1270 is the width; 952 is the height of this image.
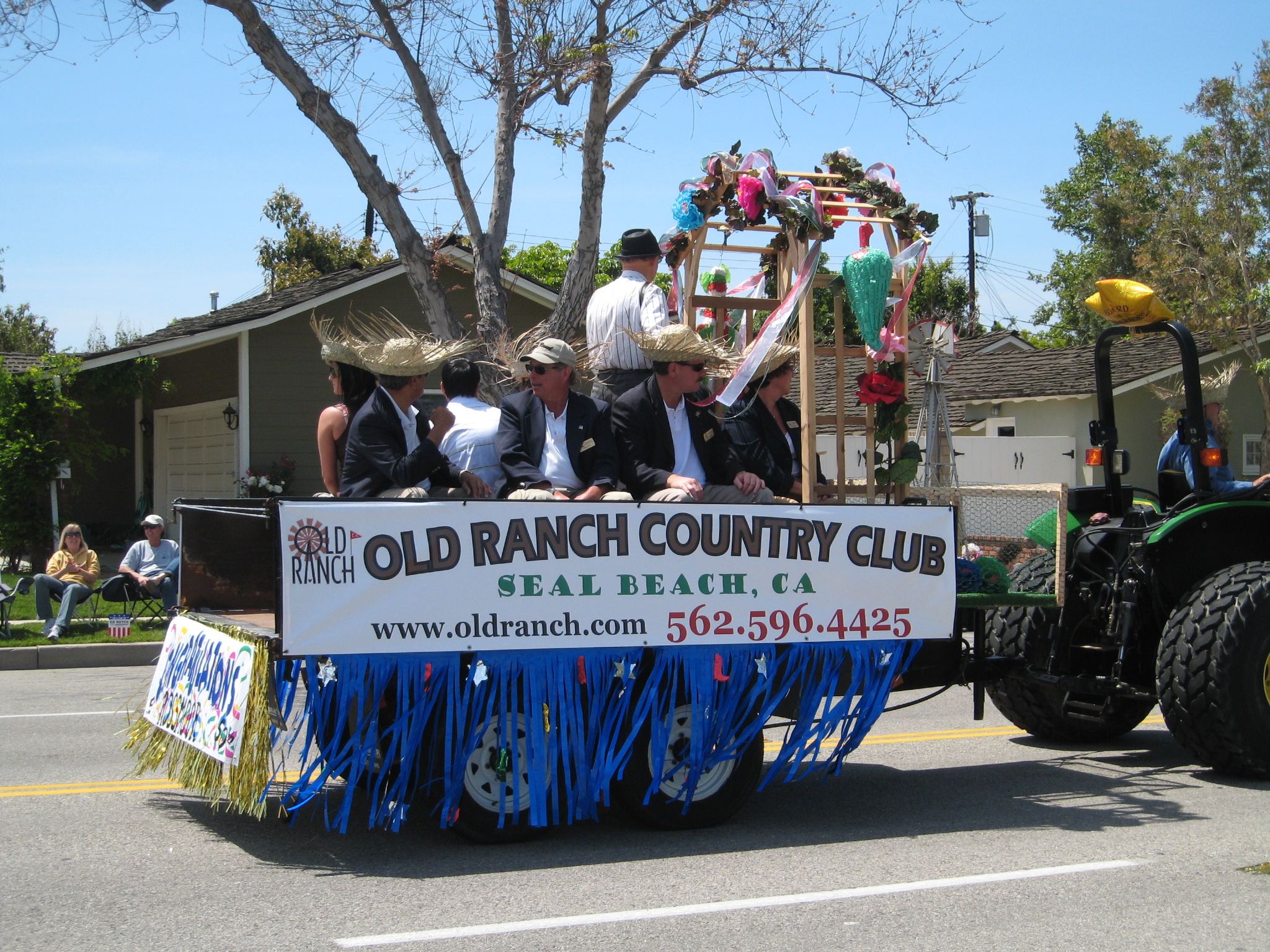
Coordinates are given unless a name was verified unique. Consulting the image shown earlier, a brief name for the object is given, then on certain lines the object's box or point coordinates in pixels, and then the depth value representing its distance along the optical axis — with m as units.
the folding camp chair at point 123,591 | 12.38
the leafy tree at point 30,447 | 16.53
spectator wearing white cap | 12.47
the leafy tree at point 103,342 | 32.00
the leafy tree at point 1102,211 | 25.38
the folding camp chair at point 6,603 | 11.84
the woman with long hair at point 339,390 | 5.89
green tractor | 6.10
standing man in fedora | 6.76
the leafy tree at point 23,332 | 47.97
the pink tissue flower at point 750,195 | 6.99
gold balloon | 6.68
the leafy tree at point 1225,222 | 22.81
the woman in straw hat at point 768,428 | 6.51
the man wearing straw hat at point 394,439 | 5.57
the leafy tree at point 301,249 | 34.94
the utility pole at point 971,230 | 41.69
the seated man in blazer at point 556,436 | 5.89
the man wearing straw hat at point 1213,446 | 7.00
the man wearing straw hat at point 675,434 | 6.00
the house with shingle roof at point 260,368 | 17.84
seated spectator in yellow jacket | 12.26
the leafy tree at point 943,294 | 38.34
